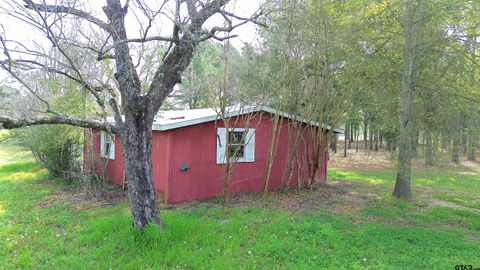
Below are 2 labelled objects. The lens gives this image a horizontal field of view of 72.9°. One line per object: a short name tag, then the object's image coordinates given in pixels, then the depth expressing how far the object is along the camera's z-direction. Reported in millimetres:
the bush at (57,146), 9773
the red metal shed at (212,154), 7938
